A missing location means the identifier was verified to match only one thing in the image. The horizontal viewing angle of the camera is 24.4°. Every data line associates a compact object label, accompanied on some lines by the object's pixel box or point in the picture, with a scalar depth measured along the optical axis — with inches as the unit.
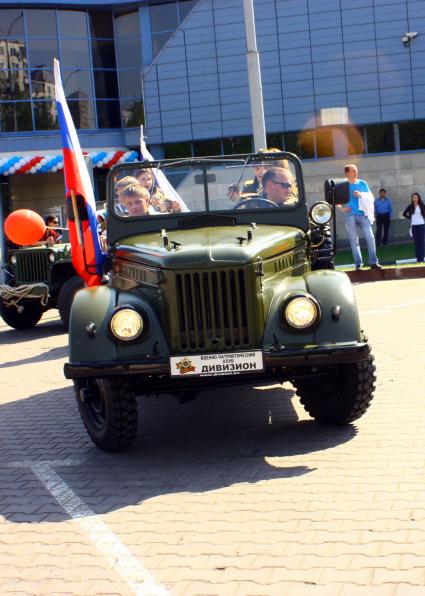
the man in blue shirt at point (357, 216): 672.4
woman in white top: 756.0
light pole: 684.7
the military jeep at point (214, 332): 236.4
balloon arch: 1161.4
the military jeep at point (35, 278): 551.5
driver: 296.7
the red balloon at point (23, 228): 504.1
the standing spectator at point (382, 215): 1077.8
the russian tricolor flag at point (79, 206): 356.5
